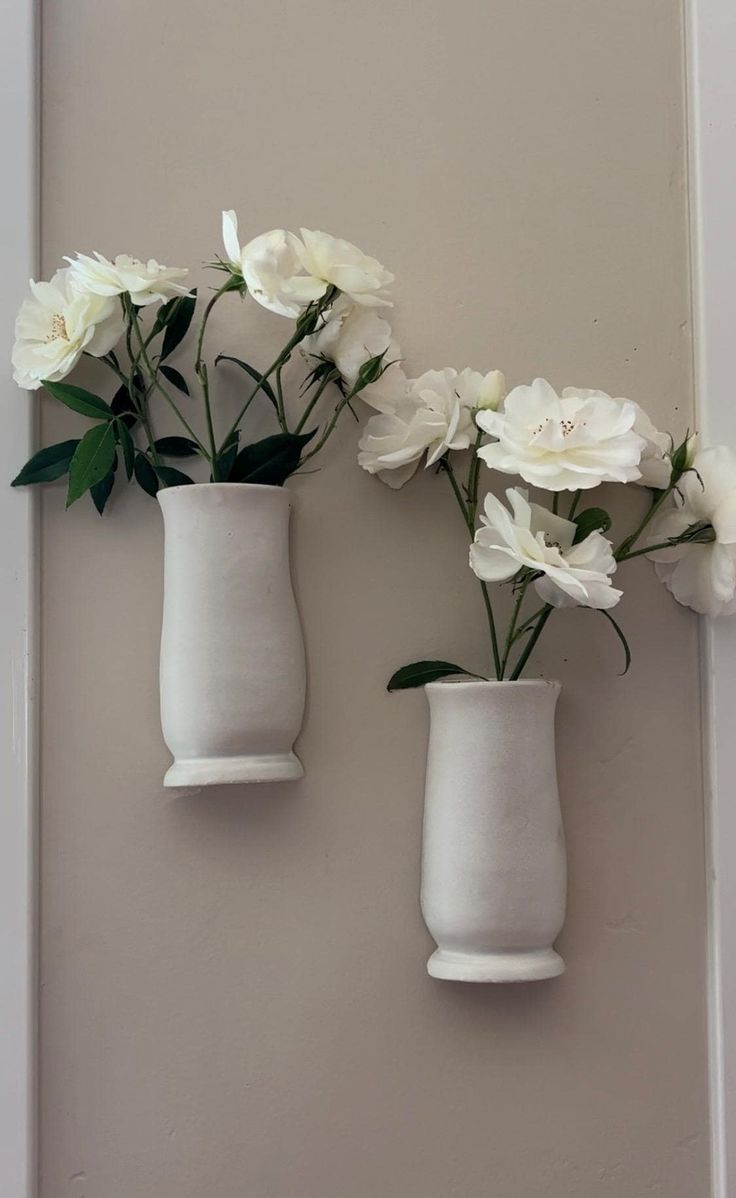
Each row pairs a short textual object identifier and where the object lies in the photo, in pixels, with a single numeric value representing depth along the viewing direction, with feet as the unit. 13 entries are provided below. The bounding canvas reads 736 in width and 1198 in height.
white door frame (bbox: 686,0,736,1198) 2.44
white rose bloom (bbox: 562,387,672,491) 2.36
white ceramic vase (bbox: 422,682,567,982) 2.27
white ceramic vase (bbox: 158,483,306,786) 2.28
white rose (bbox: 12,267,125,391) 2.30
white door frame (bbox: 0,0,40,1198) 2.32
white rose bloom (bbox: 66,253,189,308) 2.24
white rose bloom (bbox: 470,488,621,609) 2.10
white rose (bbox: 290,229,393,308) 2.26
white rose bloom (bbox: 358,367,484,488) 2.35
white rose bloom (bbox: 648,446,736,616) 2.36
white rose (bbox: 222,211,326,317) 2.21
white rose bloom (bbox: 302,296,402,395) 2.37
